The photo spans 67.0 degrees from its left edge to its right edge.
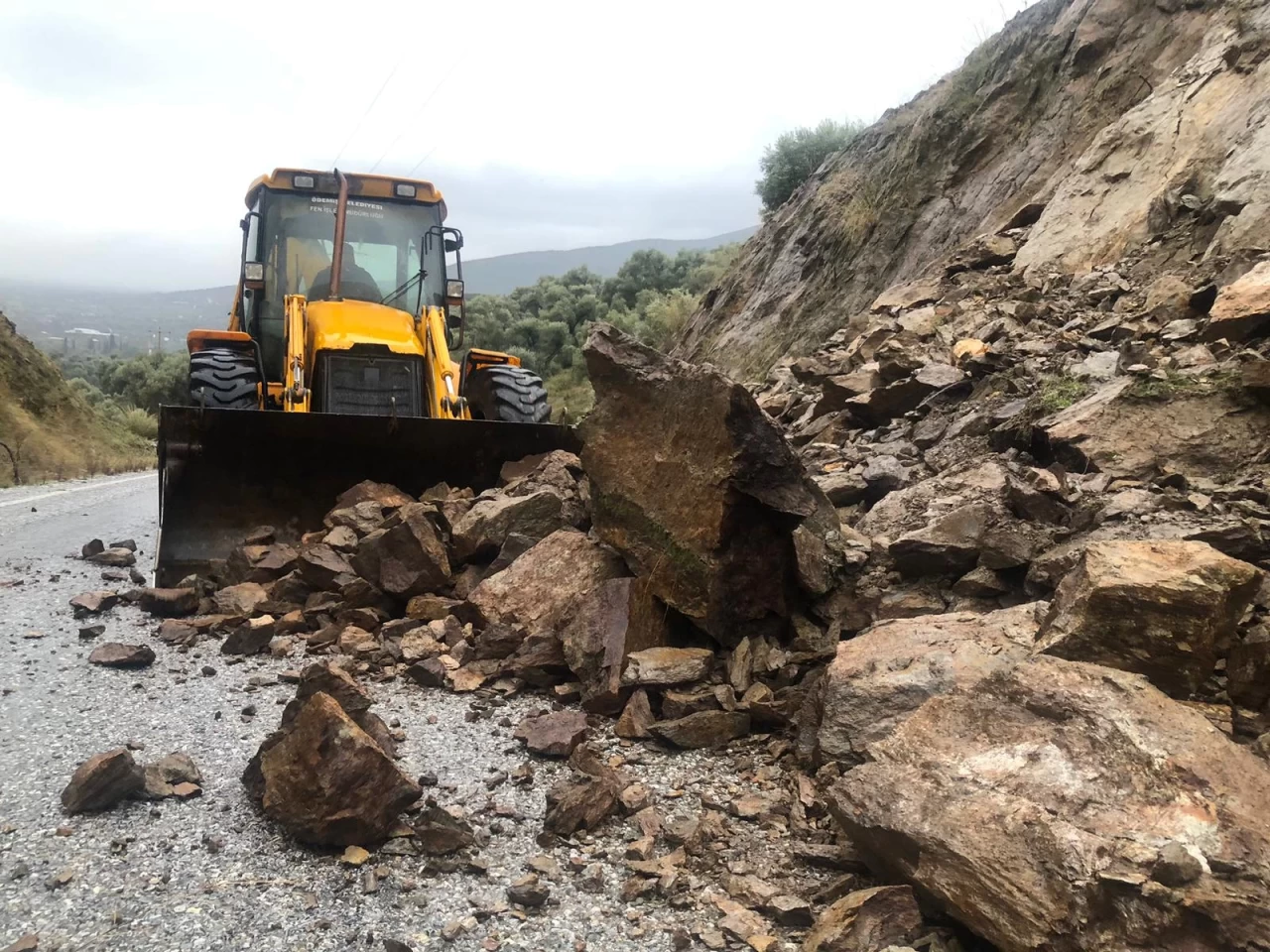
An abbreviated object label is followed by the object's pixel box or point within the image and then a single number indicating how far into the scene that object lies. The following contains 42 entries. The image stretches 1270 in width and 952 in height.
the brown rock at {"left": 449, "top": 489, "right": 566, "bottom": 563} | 5.88
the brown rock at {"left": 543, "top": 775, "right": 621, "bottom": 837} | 3.24
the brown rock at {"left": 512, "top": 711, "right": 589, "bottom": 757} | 3.86
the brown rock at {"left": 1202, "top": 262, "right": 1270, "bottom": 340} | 5.31
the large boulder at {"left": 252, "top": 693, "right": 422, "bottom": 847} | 3.08
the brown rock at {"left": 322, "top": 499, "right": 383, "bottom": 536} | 6.26
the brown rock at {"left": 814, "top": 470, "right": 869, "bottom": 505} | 5.69
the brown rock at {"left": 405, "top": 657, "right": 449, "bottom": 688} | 4.61
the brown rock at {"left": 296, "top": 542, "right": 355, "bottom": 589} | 5.62
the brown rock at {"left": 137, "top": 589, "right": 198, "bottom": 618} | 5.59
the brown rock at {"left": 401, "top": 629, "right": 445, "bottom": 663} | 4.86
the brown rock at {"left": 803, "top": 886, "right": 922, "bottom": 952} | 2.56
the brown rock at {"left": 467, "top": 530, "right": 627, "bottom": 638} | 5.00
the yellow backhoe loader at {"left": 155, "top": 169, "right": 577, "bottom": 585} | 6.61
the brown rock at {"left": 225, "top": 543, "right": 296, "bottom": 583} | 5.94
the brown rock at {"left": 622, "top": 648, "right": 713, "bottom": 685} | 4.27
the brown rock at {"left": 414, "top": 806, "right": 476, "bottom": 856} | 3.08
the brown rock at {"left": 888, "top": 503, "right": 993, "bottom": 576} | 4.36
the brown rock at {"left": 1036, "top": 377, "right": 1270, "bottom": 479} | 4.66
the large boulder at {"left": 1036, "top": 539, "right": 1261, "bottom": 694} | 2.95
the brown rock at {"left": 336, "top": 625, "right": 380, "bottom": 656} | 4.97
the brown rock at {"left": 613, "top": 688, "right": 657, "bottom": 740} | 4.05
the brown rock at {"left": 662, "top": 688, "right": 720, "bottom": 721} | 4.12
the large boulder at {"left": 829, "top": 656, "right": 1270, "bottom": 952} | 2.20
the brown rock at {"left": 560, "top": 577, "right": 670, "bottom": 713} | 4.39
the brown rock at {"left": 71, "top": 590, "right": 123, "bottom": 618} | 5.58
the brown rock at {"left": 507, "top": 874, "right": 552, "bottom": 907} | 2.84
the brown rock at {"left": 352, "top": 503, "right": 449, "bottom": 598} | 5.51
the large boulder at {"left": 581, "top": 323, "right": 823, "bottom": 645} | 4.58
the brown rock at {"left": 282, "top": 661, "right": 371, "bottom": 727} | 3.67
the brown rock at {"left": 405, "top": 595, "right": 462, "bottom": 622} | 5.31
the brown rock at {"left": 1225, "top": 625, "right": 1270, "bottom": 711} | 3.00
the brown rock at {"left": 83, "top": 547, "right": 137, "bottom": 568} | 7.04
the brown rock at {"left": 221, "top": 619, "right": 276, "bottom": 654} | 4.97
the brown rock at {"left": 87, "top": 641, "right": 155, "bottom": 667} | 4.66
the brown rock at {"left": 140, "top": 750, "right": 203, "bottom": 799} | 3.33
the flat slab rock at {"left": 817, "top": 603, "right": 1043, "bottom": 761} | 3.25
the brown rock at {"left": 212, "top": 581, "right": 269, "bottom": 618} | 5.52
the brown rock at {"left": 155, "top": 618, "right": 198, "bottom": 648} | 5.12
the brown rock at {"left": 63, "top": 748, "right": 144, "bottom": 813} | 3.20
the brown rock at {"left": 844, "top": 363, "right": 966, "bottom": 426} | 6.71
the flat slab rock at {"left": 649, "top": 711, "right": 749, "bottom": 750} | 3.96
